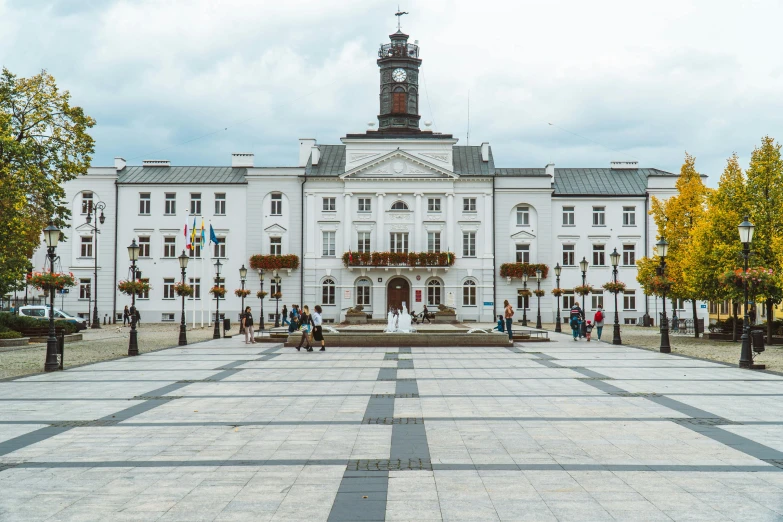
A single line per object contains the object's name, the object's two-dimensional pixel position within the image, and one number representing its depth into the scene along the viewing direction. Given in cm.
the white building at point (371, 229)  6222
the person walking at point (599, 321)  3743
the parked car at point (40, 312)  4831
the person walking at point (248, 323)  3359
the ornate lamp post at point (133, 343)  2738
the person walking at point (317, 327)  2909
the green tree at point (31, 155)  3231
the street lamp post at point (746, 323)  2183
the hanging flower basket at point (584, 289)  4481
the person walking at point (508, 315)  3433
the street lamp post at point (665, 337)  2821
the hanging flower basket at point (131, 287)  3808
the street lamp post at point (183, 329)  3375
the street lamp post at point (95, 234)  5236
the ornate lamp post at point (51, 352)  2116
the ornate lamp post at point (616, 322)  3466
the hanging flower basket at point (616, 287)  3971
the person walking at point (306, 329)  2957
